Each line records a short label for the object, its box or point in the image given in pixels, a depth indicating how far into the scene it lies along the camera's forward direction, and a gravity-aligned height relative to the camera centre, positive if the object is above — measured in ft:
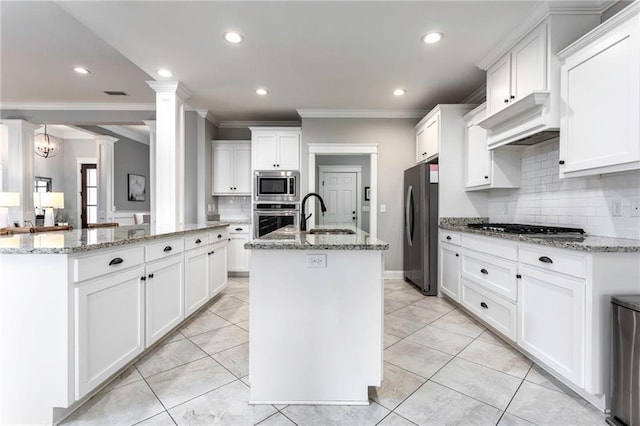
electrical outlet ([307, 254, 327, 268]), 5.13 -0.87
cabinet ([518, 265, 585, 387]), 5.22 -2.17
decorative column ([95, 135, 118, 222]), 20.31 +2.35
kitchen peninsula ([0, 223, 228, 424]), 4.60 -1.80
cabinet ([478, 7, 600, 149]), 6.85 +3.41
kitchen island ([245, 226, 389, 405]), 5.13 -1.99
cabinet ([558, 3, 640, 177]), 5.21 +2.15
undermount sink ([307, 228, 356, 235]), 8.18 -0.60
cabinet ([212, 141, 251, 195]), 15.64 +2.31
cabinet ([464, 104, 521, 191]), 9.60 +1.61
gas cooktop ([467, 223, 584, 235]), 7.06 -0.50
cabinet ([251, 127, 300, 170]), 14.67 +3.06
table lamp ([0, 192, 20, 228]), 12.44 +0.42
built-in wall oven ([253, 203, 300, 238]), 14.53 -0.26
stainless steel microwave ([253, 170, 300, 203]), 14.40 +1.16
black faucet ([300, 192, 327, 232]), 8.02 -0.39
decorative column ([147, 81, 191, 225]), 10.94 +2.07
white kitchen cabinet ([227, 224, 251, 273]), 14.82 -1.96
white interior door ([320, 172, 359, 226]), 21.76 +1.16
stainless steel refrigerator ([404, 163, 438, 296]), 11.61 -0.68
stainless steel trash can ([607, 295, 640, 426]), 4.41 -2.33
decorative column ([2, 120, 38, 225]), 14.53 +2.27
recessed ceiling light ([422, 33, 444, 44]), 7.84 +4.62
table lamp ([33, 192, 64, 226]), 13.94 +0.47
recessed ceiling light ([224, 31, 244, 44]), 7.80 +4.64
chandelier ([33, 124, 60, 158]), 16.63 +3.73
